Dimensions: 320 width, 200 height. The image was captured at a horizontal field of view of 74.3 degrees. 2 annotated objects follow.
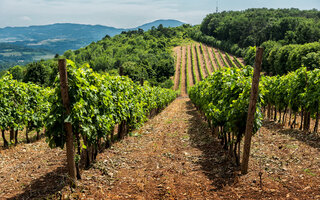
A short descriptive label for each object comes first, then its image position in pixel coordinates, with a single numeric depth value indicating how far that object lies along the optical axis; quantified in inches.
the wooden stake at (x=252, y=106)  279.4
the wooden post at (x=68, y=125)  252.8
